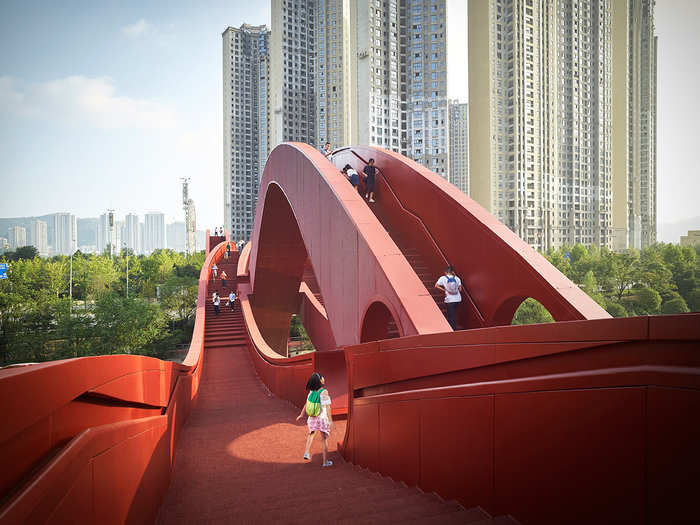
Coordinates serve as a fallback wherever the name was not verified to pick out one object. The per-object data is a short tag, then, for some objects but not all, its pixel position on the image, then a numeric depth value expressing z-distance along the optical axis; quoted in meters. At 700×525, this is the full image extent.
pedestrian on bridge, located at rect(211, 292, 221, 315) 23.59
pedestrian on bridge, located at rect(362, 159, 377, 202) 12.80
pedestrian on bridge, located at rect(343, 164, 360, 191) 13.44
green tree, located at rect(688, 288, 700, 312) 36.50
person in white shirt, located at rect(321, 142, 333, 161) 16.39
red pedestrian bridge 2.29
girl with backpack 6.57
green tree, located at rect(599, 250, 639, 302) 40.88
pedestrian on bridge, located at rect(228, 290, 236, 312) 24.56
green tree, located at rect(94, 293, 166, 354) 28.09
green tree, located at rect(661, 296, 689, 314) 33.81
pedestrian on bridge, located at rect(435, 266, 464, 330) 8.19
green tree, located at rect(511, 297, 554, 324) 36.00
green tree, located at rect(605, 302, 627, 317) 32.78
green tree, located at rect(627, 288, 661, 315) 34.53
